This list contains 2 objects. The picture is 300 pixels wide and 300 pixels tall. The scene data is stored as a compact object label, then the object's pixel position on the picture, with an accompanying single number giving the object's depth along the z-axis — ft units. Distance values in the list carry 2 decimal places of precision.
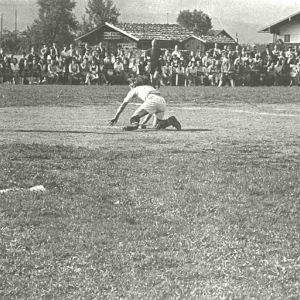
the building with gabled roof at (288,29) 160.15
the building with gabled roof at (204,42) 213.21
